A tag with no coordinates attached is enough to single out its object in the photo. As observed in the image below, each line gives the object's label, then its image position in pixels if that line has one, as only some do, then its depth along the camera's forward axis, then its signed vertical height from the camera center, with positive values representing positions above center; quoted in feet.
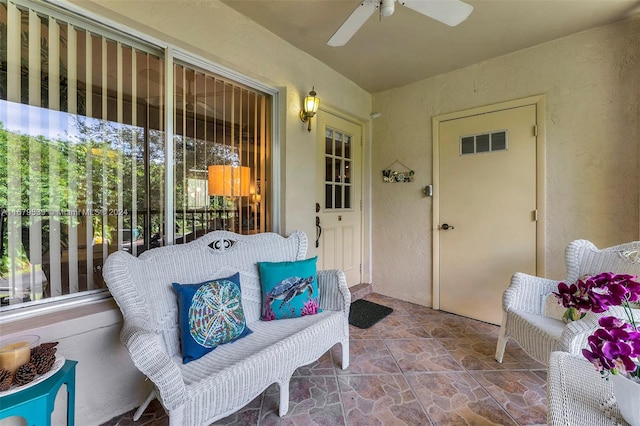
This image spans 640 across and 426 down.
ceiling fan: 4.72 +3.65
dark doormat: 8.75 -3.45
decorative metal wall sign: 10.46 +1.53
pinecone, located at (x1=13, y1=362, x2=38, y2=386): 3.37 -1.98
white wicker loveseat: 3.63 -2.07
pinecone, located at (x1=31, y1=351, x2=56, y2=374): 3.57 -1.93
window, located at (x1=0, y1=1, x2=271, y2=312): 4.43 +1.24
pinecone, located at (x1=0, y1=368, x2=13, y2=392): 3.25 -1.96
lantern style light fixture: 8.22 +3.23
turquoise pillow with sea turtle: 5.98 -1.73
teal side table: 3.16 -2.21
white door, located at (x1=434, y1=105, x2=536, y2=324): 8.21 +0.13
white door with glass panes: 9.89 +0.70
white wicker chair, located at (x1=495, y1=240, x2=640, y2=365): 4.87 -1.95
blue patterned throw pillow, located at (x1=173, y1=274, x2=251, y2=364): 4.66 -1.85
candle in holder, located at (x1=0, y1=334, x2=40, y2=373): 3.42 -1.77
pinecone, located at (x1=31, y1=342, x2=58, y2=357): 3.75 -1.84
